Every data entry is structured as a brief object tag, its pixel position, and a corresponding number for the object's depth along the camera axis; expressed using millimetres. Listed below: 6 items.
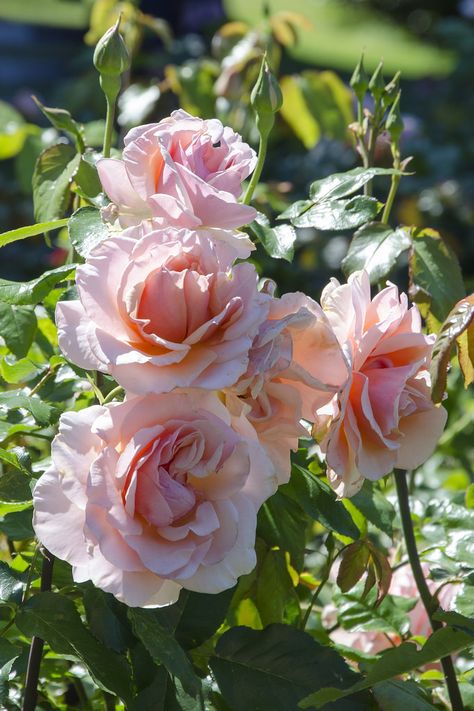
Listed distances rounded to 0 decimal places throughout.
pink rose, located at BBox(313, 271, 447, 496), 1606
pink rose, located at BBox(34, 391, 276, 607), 1546
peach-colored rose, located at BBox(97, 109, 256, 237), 1604
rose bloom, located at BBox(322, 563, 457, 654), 1893
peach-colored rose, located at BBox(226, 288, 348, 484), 1563
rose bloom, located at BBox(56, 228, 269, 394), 1550
